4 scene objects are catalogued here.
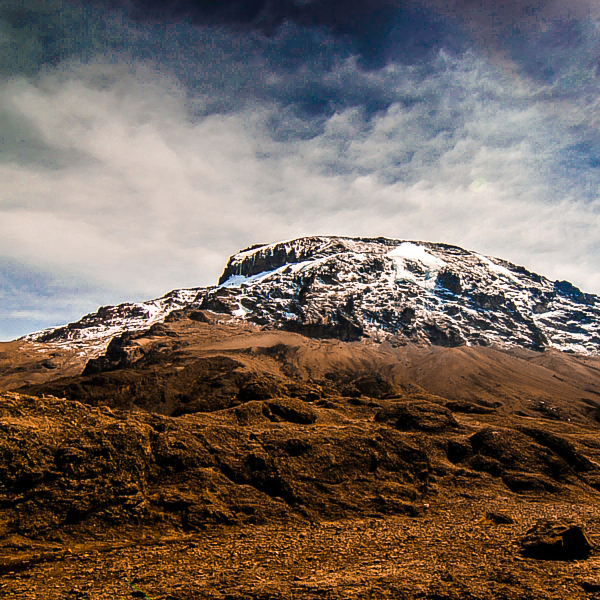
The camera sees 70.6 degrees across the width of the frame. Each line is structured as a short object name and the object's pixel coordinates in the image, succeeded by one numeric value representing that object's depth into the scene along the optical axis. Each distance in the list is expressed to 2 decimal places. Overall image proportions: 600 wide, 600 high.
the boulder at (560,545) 15.13
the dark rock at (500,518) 20.64
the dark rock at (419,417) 34.38
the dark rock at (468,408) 47.75
